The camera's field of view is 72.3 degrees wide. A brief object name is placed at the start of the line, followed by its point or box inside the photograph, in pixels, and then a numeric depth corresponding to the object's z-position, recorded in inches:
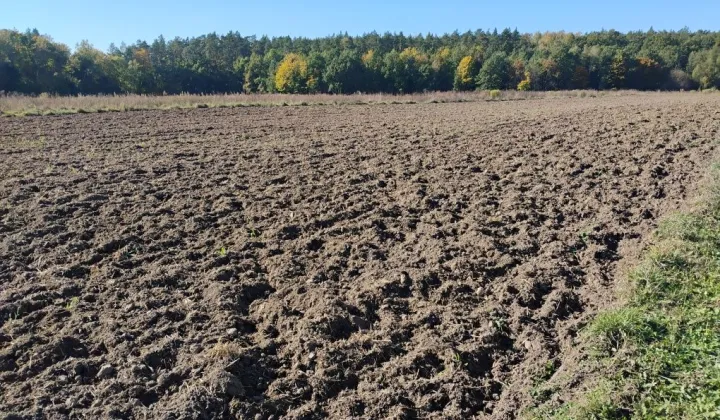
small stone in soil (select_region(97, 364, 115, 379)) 165.3
